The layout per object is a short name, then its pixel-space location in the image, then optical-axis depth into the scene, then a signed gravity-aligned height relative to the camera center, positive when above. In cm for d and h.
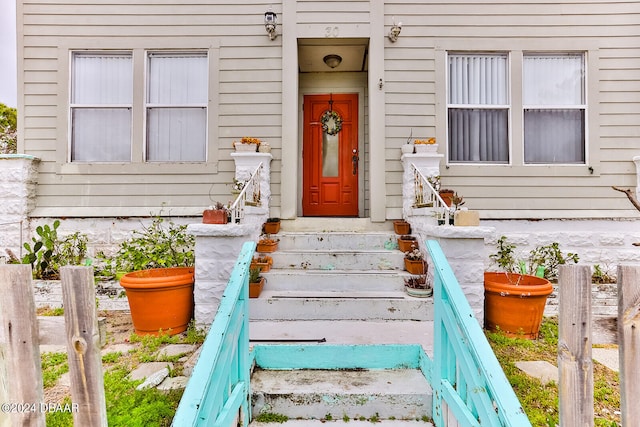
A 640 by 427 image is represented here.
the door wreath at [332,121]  627 +174
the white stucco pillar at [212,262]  326 -35
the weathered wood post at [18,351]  114 -40
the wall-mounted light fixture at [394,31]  509 +268
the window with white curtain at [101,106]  536 +170
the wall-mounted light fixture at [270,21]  512 +282
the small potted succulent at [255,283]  342 -56
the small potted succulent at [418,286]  346 -61
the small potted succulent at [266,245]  420 -25
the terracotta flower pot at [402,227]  473 -4
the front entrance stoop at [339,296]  298 -68
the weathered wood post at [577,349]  115 -39
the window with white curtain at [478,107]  536 +169
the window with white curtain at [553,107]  532 +169
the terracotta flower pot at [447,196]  446 +34
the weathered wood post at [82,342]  113 -37
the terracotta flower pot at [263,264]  382 -43
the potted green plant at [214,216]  332 +7
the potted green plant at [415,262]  382 -41
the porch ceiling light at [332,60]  576 +258
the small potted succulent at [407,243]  426 -22
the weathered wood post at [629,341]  112 -36
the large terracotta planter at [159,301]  327 -71
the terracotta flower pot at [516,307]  328 -75
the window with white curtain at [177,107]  540 +171
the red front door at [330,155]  629 +117
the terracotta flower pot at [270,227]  473 -5
